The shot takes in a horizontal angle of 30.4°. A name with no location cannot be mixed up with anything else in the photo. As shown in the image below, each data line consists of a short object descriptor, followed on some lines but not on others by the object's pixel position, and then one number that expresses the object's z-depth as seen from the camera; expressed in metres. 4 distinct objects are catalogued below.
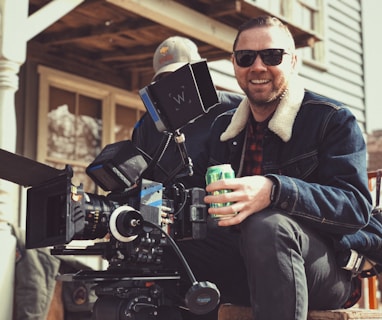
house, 4.45
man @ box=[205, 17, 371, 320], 2.09
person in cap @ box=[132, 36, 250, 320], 2.59
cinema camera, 2.15
